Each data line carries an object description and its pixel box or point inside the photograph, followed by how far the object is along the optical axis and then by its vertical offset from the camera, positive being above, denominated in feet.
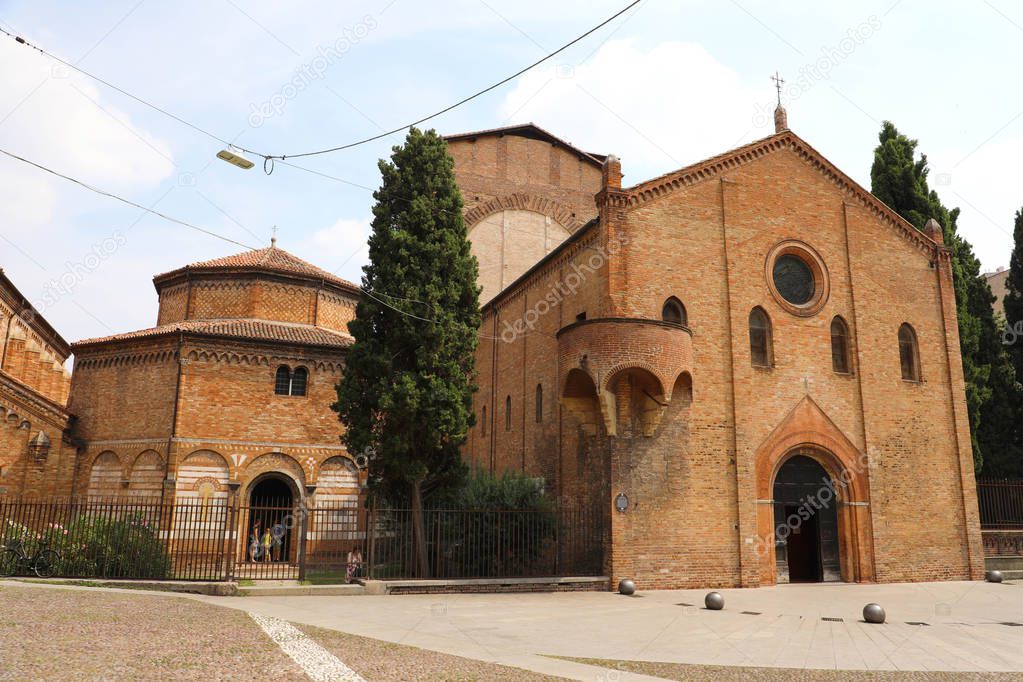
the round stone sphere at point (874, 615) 36.29 -5.41
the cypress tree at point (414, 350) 50.88 +11.06
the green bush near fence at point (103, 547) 48.16 -3.38
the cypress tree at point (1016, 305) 84.28 +24.49
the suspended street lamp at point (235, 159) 37.91 +18.08
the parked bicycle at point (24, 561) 47.93 -4.32
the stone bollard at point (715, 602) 40.88 -5.53
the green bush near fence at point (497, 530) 51.24 -2.01
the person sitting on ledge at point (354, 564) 51.13 -4.58
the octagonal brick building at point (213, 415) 74.64 +9.08
